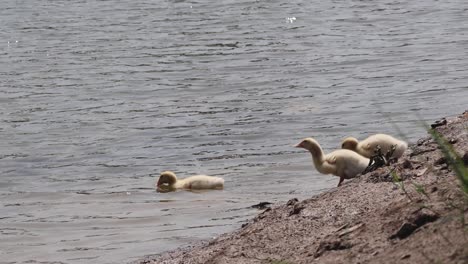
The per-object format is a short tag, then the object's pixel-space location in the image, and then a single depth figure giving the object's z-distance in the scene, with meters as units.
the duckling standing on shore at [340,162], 19.02
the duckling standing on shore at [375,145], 19.16
